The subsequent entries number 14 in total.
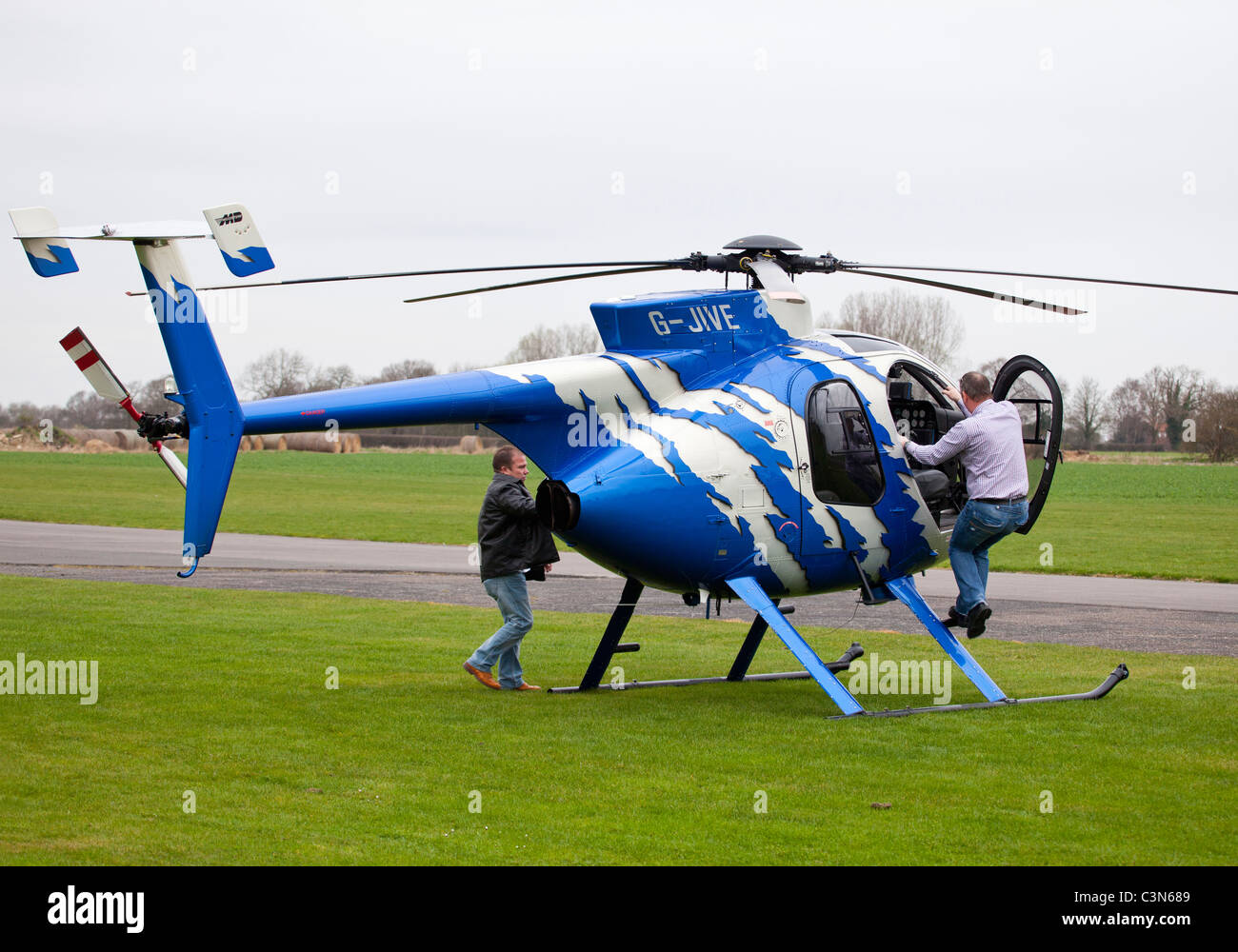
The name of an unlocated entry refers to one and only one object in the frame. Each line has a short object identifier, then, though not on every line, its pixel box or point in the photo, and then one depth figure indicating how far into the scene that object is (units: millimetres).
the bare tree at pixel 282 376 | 83938
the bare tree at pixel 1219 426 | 89812
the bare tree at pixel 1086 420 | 114700
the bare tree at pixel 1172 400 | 101500
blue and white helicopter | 10945
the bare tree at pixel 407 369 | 77600
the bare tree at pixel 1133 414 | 115312
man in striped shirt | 11328
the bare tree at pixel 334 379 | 71250
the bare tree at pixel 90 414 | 129125
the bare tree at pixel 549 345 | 101750
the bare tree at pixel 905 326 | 95062
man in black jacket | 11875
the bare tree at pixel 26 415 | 96950
